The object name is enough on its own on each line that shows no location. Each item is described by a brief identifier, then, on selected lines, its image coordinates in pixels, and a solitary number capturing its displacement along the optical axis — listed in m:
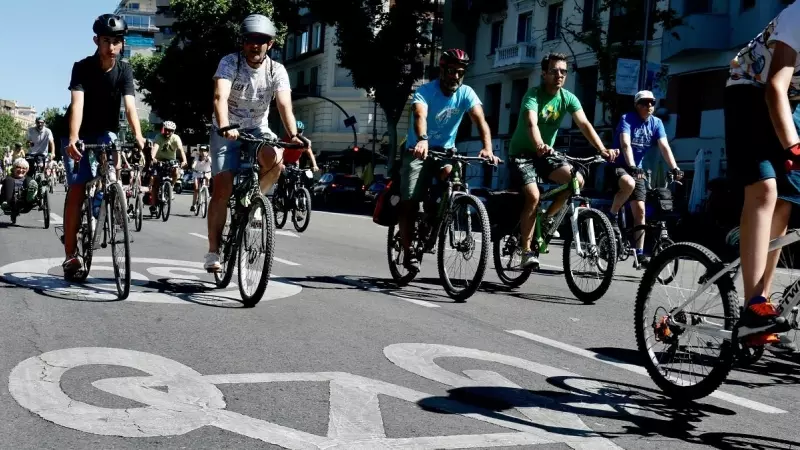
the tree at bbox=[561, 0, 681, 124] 30.92
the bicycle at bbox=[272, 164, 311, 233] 17.17
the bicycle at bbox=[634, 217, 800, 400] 4.17
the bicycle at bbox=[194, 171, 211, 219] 20.36
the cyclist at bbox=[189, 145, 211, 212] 20.83
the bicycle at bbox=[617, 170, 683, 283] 9.73
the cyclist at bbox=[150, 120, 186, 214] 18.47
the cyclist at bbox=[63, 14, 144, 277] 7.17
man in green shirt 8.40
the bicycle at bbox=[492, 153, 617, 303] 7.97
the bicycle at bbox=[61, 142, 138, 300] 6.74
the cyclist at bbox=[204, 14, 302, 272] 7.15
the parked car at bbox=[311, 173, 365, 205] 41.72
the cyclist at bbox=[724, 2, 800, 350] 4.11
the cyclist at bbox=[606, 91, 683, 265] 10.30
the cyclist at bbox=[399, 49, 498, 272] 8.16
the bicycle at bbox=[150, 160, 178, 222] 18.52
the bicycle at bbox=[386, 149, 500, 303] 7.57
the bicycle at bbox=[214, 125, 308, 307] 6.71
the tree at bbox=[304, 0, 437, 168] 50.00
